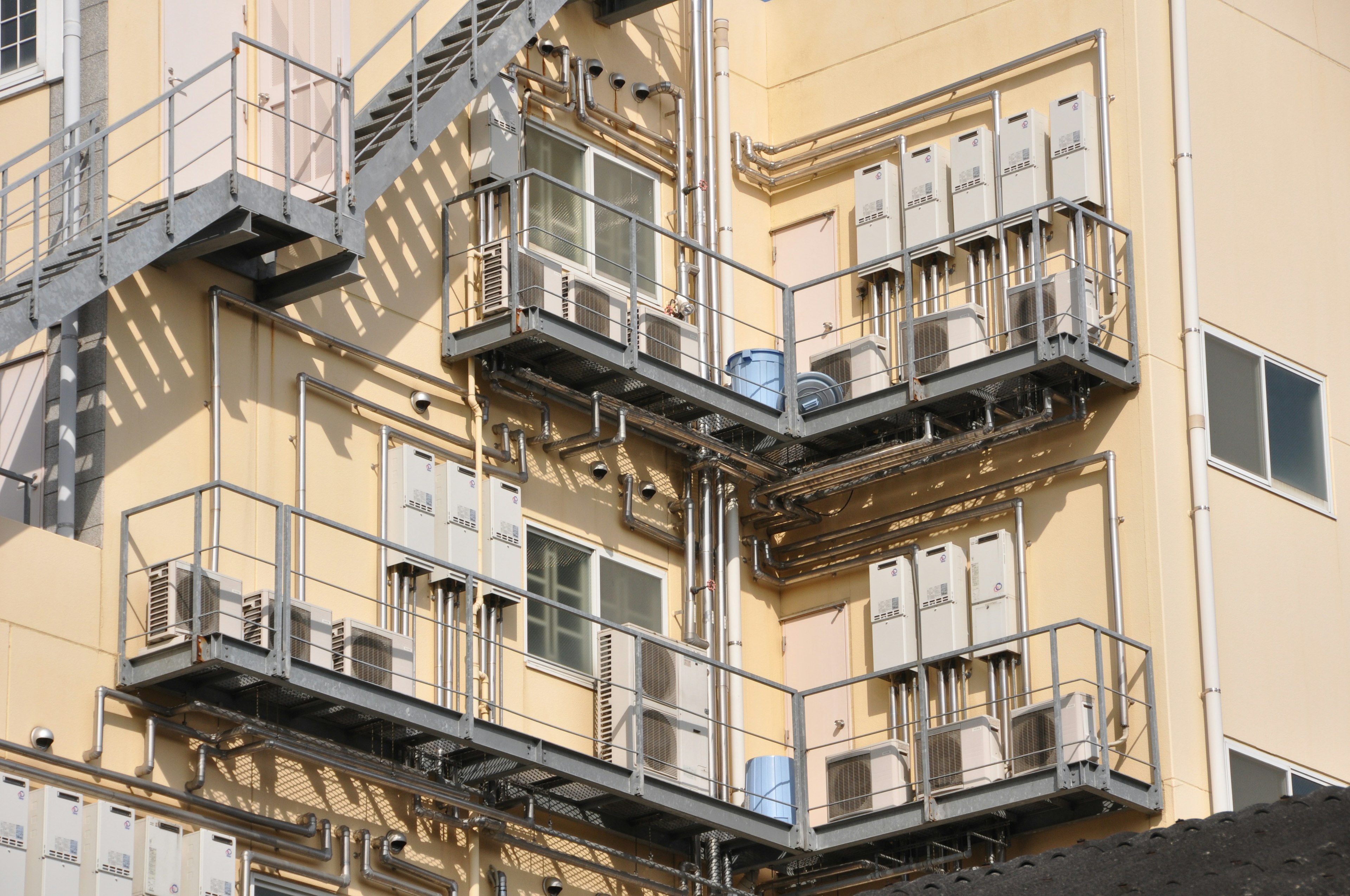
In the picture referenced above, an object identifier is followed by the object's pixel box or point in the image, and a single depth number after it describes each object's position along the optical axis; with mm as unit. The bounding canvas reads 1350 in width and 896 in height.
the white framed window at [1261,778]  25141
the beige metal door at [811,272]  28828
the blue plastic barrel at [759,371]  27422
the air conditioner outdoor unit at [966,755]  24781
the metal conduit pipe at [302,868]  21641
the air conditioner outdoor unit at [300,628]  21609
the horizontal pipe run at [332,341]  23422
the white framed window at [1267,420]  26562
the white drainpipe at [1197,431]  24797
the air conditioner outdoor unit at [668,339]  26375
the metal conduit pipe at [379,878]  22922
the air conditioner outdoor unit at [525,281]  25406
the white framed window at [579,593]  25453
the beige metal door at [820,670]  27125
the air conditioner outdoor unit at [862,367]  27141
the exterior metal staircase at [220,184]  21281
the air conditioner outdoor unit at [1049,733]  24219
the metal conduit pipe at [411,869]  23094
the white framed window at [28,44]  23406
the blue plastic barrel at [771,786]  25875
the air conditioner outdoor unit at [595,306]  25812
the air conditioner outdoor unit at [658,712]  25031
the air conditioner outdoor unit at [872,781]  25375
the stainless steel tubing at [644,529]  26797
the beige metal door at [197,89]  23547
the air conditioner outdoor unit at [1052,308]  25891
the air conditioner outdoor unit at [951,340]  26484
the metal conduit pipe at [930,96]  27656
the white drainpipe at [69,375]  21766
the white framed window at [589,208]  27078
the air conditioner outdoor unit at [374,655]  22453
